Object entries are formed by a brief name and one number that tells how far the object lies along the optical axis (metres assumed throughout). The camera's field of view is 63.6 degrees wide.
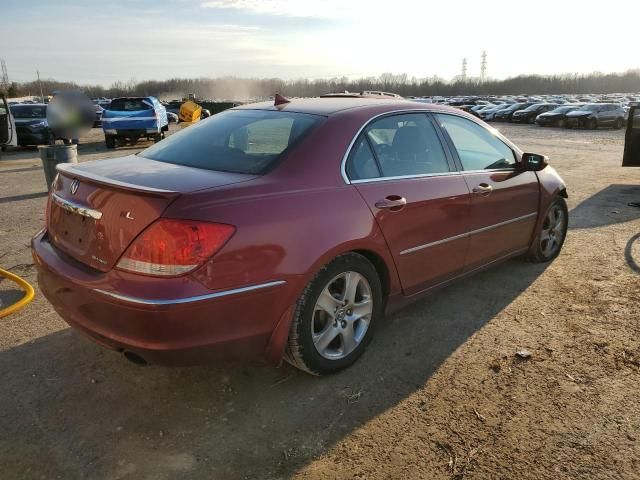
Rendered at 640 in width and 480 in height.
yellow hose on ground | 3.89
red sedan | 2.40
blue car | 16.48
